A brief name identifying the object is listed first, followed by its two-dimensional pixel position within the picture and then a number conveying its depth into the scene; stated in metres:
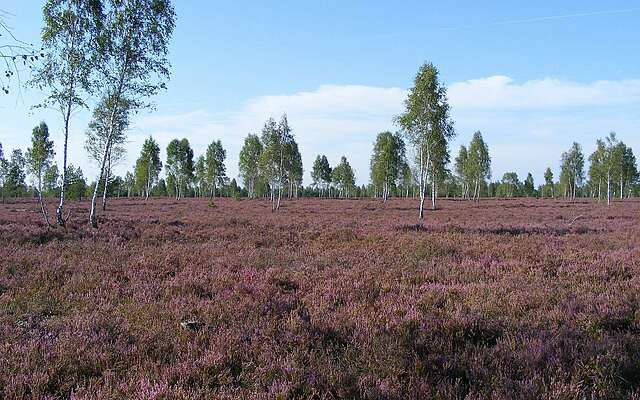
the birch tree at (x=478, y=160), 73.94
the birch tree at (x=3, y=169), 66.34
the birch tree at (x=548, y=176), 124.81
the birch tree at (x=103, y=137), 24.32
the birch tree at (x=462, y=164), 84.72
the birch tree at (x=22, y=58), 4.61
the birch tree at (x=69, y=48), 18.52
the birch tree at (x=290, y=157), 51.72
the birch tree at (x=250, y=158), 80.06
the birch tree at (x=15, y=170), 67.75
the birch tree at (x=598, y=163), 66.88
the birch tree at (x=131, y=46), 19.41
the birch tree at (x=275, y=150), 51.00
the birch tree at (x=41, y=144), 49.45
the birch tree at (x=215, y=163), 78.31
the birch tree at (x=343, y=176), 98.01
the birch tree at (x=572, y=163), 81.31
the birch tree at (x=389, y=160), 69.44
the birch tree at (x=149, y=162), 71.56
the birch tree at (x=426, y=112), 34.09
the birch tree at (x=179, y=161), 73.94
